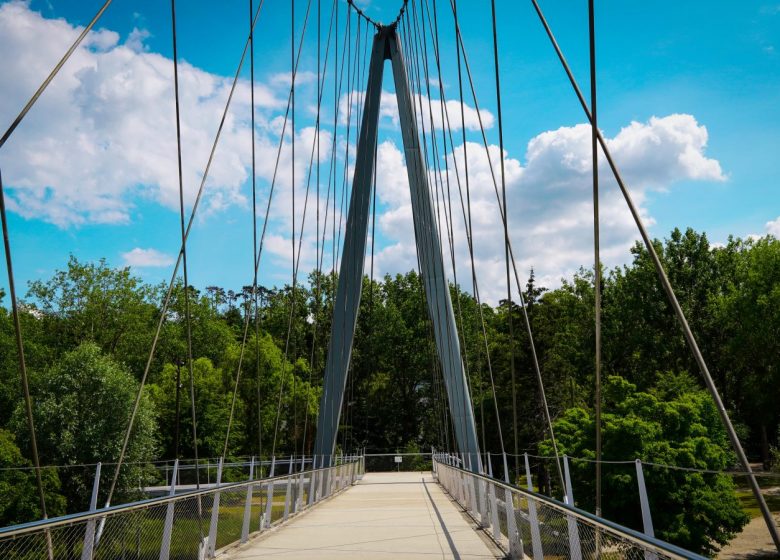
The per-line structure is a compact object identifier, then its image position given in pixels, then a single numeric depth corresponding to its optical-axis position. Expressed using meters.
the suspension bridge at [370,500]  4.11
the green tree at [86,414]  24.16
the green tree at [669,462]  18.75
